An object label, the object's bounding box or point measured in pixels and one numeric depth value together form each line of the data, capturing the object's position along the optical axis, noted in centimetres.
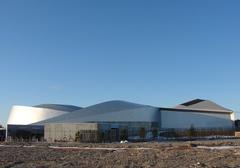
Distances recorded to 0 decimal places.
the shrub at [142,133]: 4884
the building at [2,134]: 4869
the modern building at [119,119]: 4378
